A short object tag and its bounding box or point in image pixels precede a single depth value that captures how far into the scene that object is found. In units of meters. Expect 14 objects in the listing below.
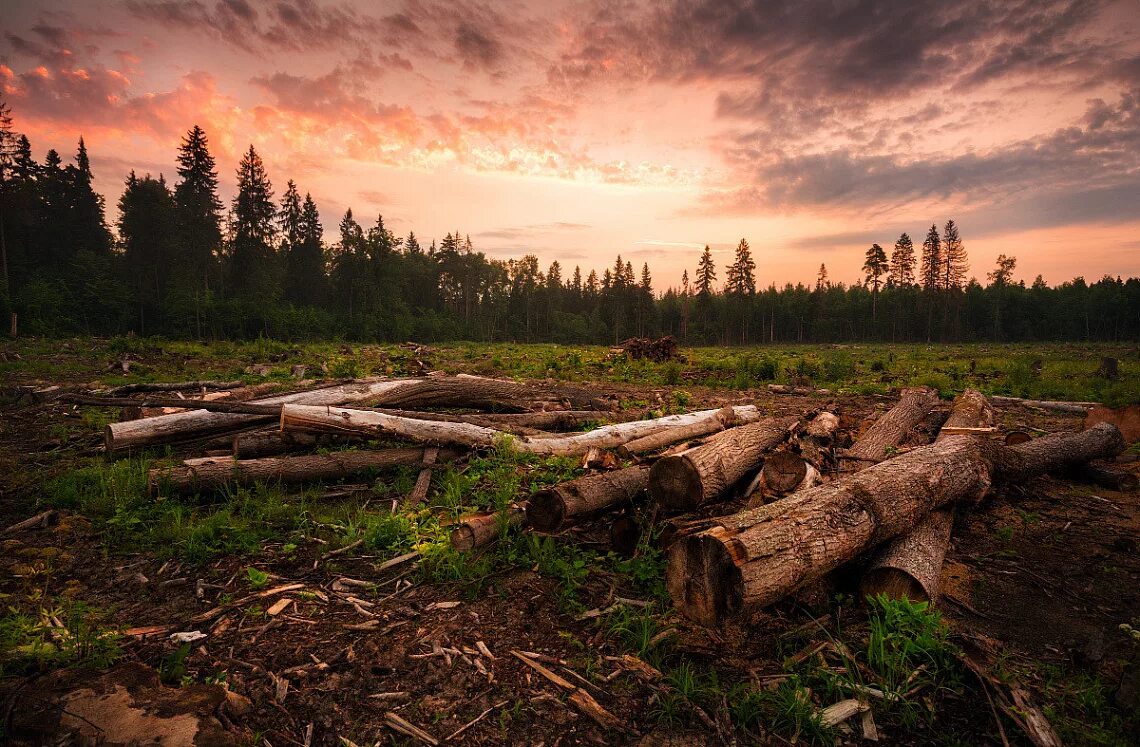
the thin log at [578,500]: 4.21
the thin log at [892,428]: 6.84
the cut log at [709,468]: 4.29
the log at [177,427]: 6.61
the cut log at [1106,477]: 6.29
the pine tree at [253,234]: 46.69
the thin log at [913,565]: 3.46
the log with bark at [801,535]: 2.97
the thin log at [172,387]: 9.30
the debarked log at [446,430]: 6.12
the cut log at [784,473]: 5.00
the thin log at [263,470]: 5.42
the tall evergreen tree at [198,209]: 45.12
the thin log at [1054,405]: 11.05
